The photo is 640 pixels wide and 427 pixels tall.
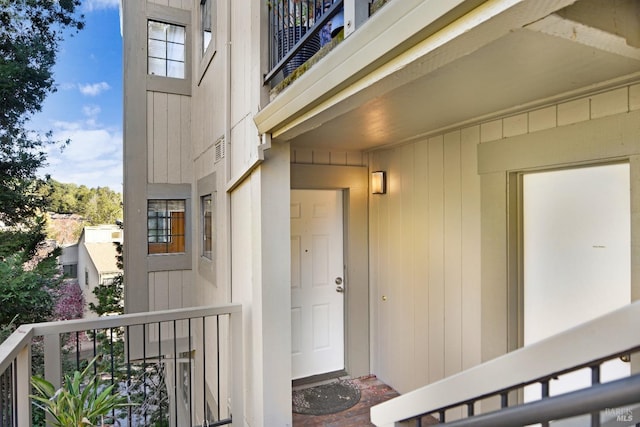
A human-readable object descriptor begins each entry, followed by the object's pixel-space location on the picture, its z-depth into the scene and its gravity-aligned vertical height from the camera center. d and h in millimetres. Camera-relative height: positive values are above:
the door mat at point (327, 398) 2961 -1606
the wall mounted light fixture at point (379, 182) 3283 +307
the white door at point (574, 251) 1705 -203
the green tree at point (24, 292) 6176 -1286
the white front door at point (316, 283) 3416 -657
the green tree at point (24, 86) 6496 +2537
